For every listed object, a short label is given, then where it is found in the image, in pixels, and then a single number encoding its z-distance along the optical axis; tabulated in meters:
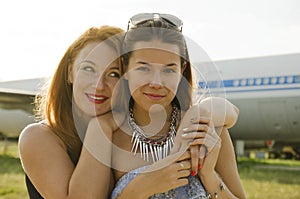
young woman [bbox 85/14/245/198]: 1.13
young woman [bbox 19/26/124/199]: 1.15
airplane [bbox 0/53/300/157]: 10.15
